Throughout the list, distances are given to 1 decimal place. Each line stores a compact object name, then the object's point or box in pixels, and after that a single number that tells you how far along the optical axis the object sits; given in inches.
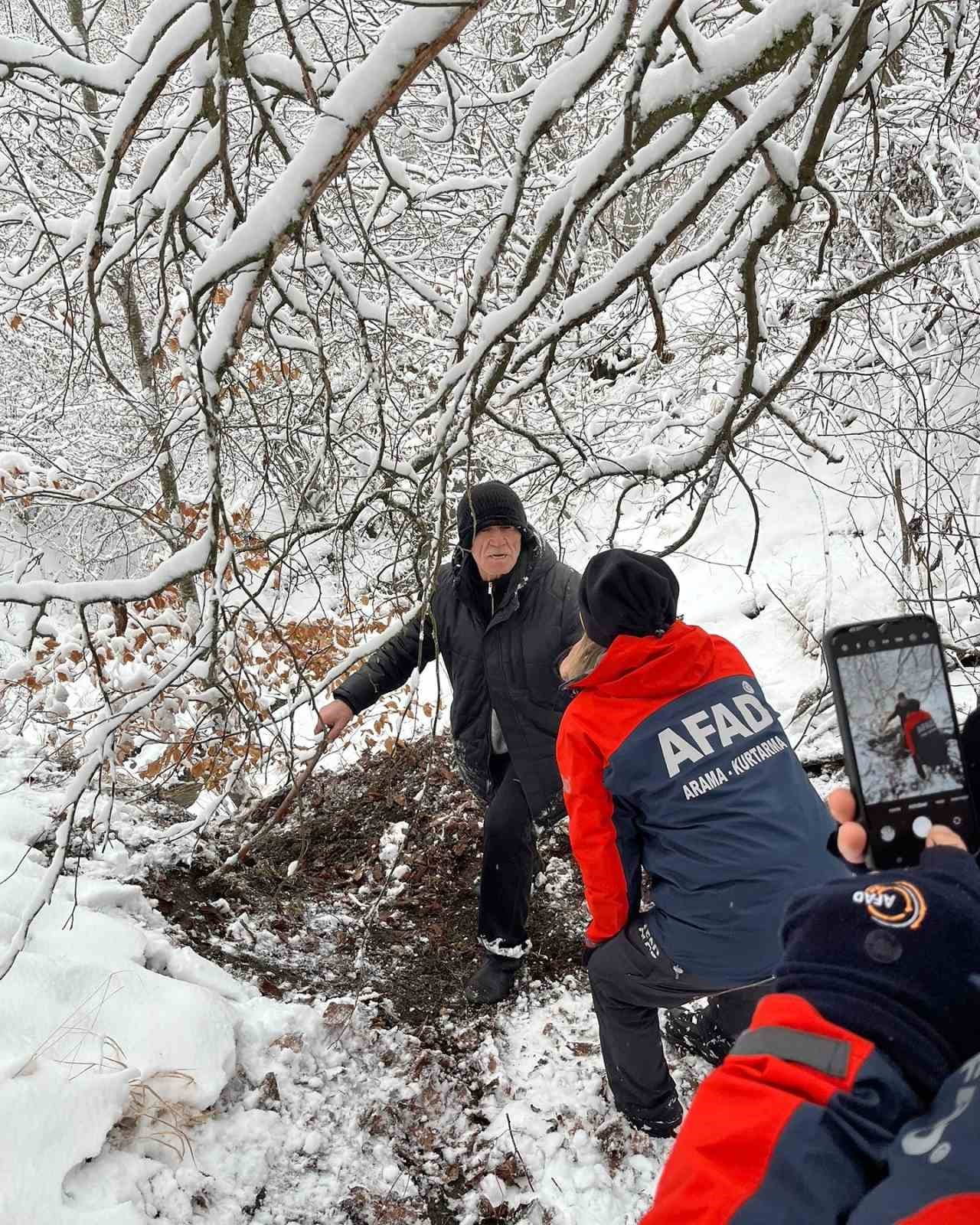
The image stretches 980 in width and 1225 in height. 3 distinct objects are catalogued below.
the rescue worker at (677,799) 73.0
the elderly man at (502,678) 109.5
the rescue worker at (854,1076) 27.0
